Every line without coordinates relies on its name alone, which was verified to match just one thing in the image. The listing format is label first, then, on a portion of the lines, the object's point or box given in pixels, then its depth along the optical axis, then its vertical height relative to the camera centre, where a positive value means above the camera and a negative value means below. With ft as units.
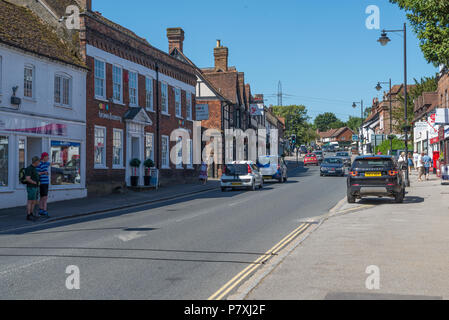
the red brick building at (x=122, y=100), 80.53 +12.31
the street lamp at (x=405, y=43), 85.70 +20.85
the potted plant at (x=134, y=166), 91.25 -0.04
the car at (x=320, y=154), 256.44 +5.84
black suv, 58.70 -1.59
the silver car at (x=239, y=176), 90.38 -1.95
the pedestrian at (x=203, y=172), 111.69 -1.47
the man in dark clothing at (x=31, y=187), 49.21 -2.05
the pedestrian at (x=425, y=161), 99.71 +0.52
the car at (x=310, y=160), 223.10 +2.11
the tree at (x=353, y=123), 587.68 +49.72
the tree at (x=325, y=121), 634.88 +55.65
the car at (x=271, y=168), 113.19 -0.67
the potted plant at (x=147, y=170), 94.17 -0.81
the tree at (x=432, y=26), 41.47 +11.90
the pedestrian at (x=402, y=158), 106.91 +1.37
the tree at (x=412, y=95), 185.26 +26.03
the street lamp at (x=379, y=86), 143.64 +22.41
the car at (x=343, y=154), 201.09 +4.33
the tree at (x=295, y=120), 379.35 +34.50
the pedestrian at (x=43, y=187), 51.24 -2.12
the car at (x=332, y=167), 130.72 -0.61
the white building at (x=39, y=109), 63.31 +7.95
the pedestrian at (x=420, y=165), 98.53 -0.17
